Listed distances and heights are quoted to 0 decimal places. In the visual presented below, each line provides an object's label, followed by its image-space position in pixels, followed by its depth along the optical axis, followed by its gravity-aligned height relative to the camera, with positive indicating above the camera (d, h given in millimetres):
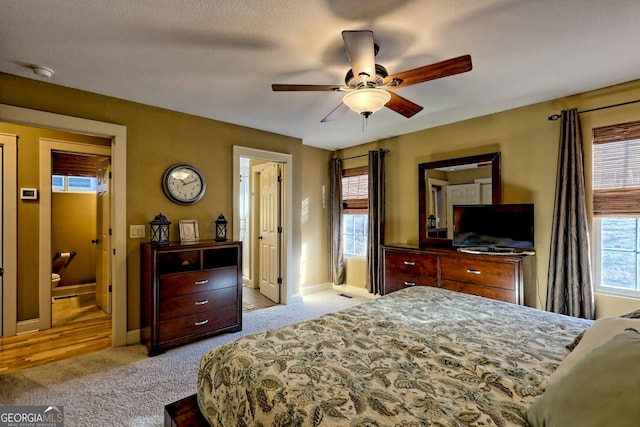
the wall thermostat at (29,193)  3355 +298
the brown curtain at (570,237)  2789 -220
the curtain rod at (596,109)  2680 +993
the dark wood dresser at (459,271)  2943 -620
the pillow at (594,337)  1086 -504
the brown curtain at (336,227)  5191 -181
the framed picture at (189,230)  3386 -141
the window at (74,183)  5266 +646
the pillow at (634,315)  1330 -459
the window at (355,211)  5000 +90
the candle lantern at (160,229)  3084 -115
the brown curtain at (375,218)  4566 -28
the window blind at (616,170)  2664 +405
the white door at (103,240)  3954 -293
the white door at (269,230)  4582 -206
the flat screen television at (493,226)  3141 -126
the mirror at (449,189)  3568 +340
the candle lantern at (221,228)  3559 -124
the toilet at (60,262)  4516 -649
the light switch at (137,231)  3123 -135
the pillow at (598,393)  745 -488
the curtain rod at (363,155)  4579 +1012
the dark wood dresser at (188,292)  2848 -763
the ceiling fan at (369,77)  1669 +886
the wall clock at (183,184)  3357 +395
